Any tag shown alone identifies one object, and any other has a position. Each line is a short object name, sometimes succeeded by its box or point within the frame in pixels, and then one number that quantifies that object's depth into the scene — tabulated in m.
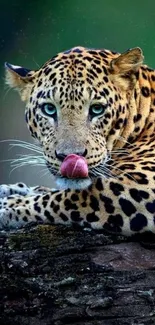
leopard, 11.24
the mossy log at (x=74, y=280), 10.15
